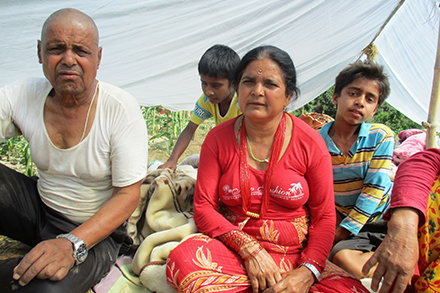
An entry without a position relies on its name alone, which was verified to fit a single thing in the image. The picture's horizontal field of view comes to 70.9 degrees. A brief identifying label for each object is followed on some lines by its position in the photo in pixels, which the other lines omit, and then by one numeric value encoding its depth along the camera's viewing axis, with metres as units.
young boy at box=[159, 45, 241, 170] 2.54
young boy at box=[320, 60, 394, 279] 1.97
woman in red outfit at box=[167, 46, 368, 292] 1.53
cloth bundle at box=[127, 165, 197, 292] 1.78
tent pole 2.89
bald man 1.51
